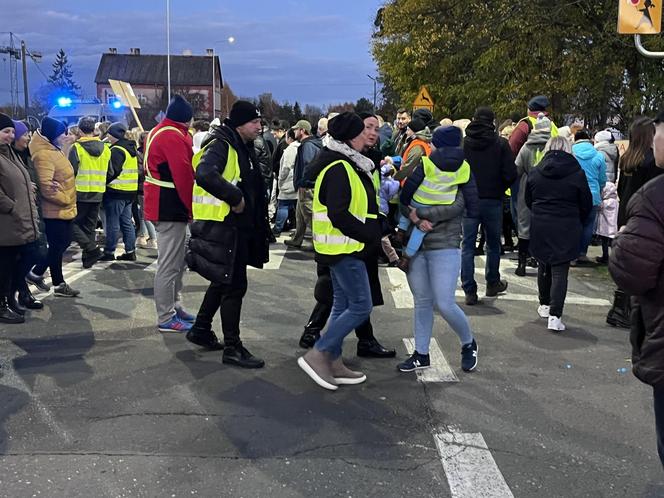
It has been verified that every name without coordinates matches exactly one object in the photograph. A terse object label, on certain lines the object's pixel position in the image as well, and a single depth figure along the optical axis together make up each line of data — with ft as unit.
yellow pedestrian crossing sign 23.04
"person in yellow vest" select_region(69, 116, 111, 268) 26.81
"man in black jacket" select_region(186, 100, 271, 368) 16.09
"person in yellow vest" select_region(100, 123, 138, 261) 29.48
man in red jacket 18.16
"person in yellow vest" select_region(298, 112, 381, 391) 14.28
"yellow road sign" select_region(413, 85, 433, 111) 59.57
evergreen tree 259.10
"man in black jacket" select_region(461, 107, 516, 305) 23.56
